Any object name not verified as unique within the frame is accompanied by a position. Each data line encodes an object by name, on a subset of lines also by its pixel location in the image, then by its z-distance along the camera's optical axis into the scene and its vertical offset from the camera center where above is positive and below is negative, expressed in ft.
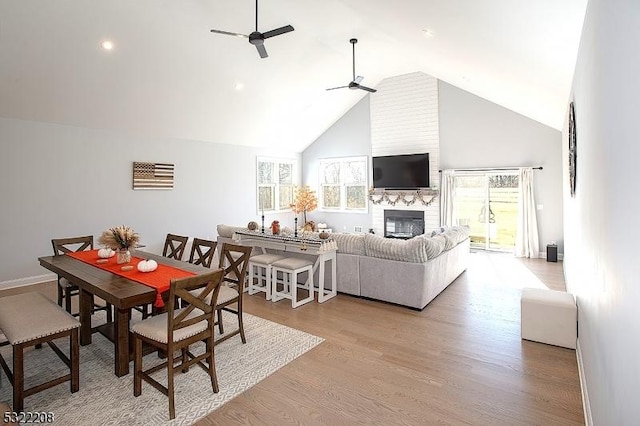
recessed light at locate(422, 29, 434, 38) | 13.55 +7.18
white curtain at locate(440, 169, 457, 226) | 28.86 +1.22
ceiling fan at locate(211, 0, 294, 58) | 14.25 +7.53
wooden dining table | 8.76 -2.00
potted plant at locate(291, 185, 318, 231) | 22.36 +0.65
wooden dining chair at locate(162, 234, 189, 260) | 14.39 -1.37
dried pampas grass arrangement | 11.42 -0.78
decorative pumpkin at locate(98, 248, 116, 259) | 12.46 -1.38
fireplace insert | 30.71 -1.02
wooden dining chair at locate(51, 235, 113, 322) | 12.54 -2.53
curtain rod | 26.00 +3.29
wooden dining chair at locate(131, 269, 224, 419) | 8.07 -2.93
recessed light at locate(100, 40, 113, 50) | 16.48 +8.18
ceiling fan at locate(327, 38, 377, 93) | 22.73 +8.85
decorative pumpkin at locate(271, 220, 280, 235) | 18.24 -0.78
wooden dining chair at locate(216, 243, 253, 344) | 11.21 -2.66
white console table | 15.89 -1.65
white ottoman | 11.28 -3.60
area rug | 8.16 -4.60
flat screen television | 29.71 +3.63
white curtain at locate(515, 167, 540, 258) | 25.54 -0.68
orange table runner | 9.36 -1.82
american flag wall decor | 22.89 +2.68
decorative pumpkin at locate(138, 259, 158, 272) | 10.73 -1.60
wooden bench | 8.11 -2.80
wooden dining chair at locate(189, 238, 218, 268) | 13.05 -1.52
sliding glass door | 26.94 +0.37
